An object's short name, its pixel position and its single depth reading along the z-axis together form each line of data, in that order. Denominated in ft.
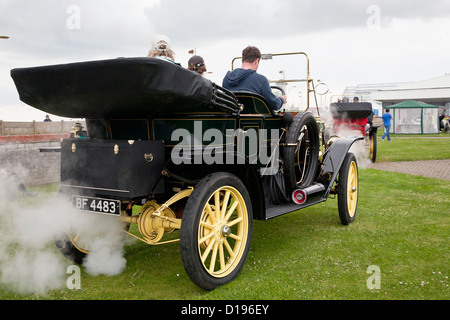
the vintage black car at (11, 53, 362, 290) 9.30
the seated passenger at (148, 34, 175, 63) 11.40
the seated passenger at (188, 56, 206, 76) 12.91
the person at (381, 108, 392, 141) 72.19
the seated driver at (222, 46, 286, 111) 13.47
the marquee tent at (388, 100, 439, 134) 93.45
